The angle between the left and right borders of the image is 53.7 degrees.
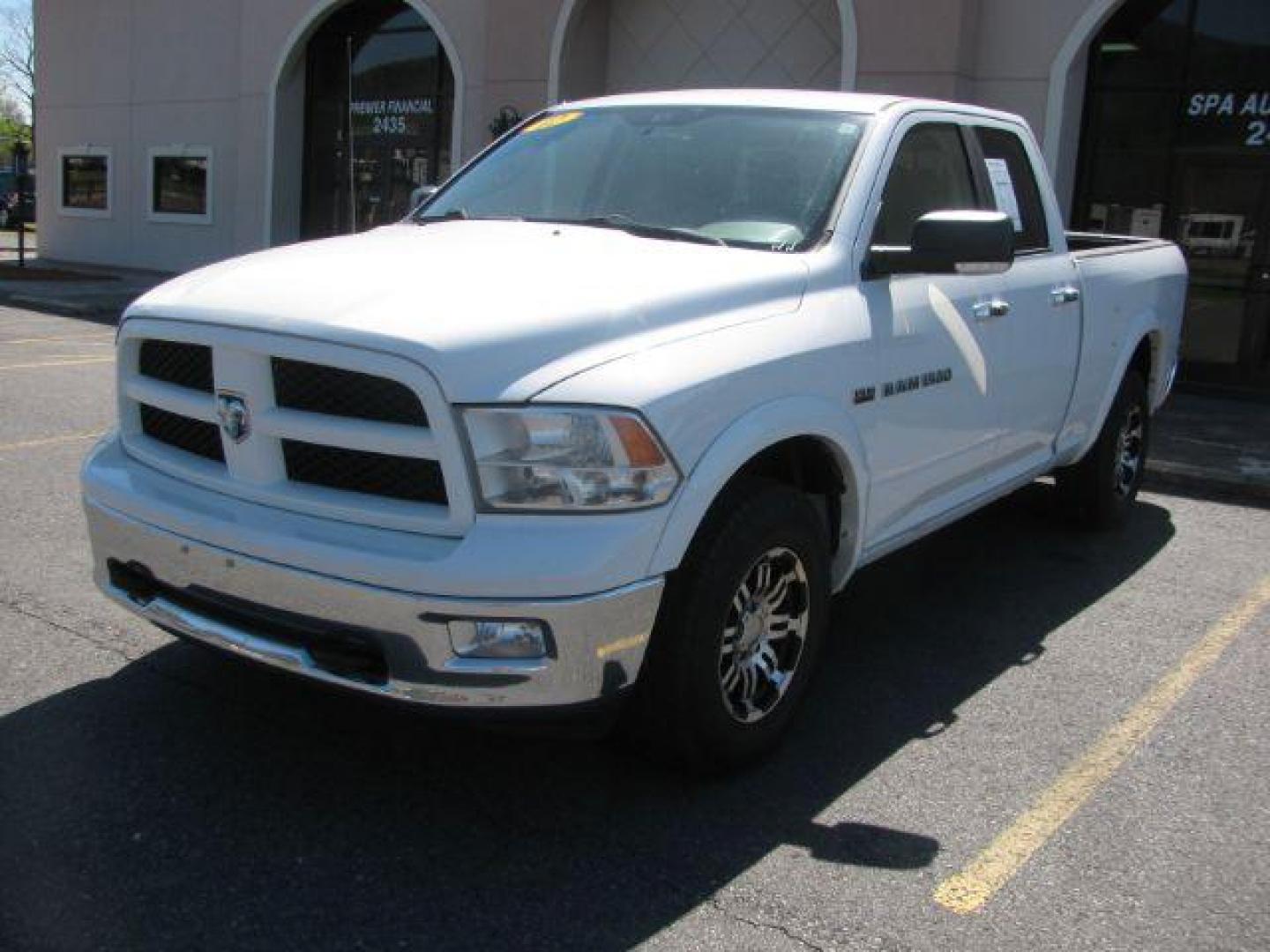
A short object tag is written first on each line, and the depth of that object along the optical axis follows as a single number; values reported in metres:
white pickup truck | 2.96
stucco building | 12.12
